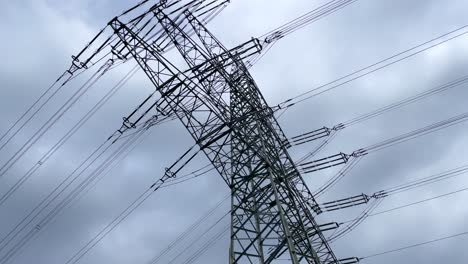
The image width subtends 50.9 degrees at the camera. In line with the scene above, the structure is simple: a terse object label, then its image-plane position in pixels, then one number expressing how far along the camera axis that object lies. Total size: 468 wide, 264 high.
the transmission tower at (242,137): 13.94
